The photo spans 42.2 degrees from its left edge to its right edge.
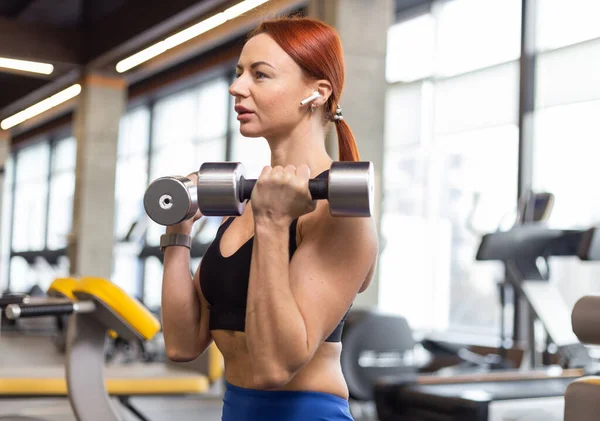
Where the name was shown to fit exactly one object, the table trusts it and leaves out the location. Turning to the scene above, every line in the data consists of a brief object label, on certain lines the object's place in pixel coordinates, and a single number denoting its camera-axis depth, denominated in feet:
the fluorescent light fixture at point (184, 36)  22.02
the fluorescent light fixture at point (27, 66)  30.42
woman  3.96
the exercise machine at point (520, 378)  11.73
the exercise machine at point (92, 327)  7.92
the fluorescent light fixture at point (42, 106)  35.83
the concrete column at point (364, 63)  18.54
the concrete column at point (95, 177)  33.50
